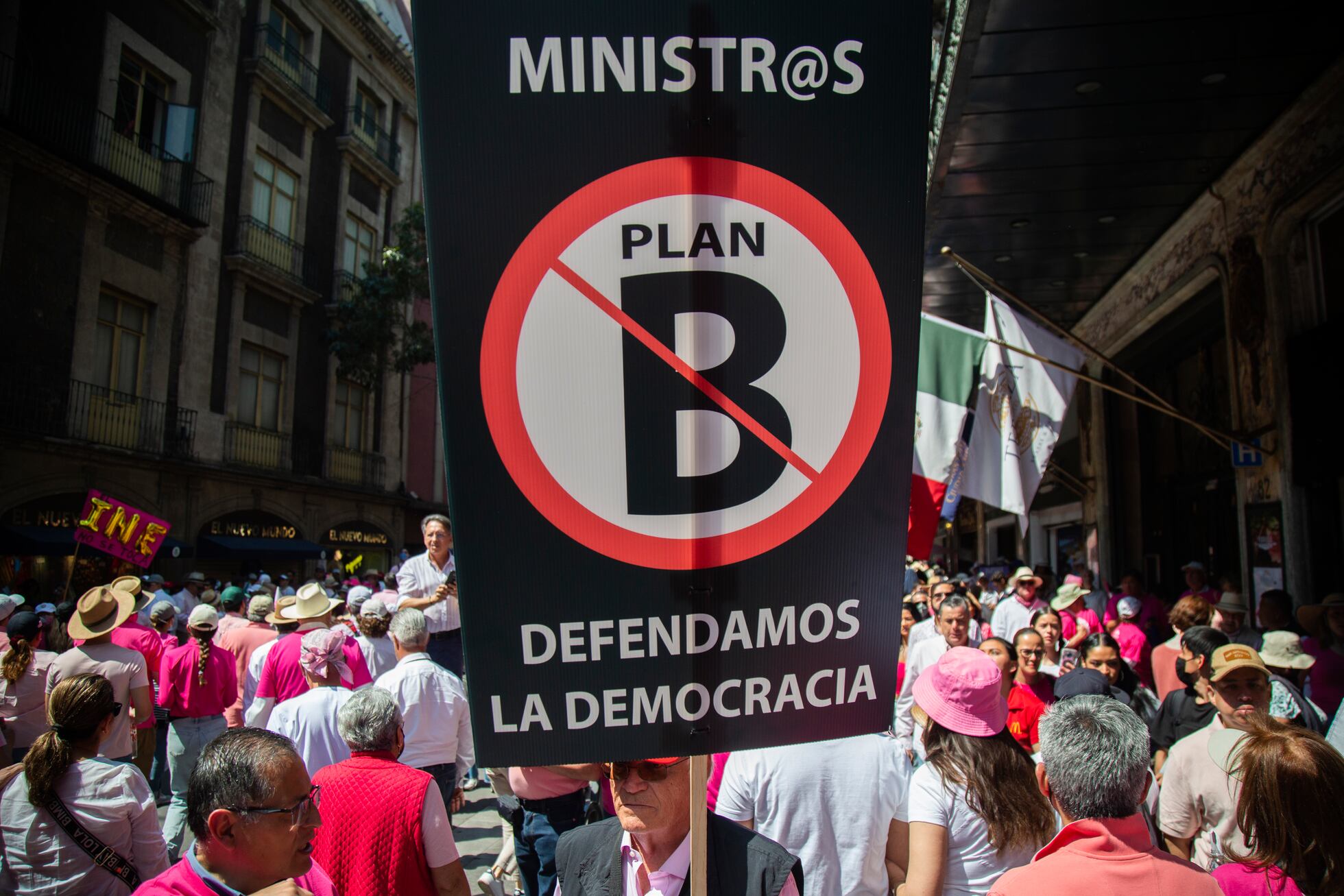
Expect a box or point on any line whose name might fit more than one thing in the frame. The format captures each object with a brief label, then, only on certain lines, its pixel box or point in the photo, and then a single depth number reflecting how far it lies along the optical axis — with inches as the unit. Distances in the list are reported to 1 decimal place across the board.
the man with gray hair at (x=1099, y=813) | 83.4
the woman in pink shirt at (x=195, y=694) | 271.6
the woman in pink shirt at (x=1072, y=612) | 366.0
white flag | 343.3
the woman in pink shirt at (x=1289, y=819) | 95.3
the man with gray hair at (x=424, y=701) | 201.8
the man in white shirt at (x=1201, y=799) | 130.9
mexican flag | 334.7
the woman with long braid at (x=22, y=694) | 233.6
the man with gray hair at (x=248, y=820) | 93.8
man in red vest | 135.6
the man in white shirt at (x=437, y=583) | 255.8
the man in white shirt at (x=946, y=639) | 249.3
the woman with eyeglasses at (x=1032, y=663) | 215.3
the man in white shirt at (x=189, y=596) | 462.9
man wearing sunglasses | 81.9
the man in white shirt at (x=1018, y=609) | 370.6
